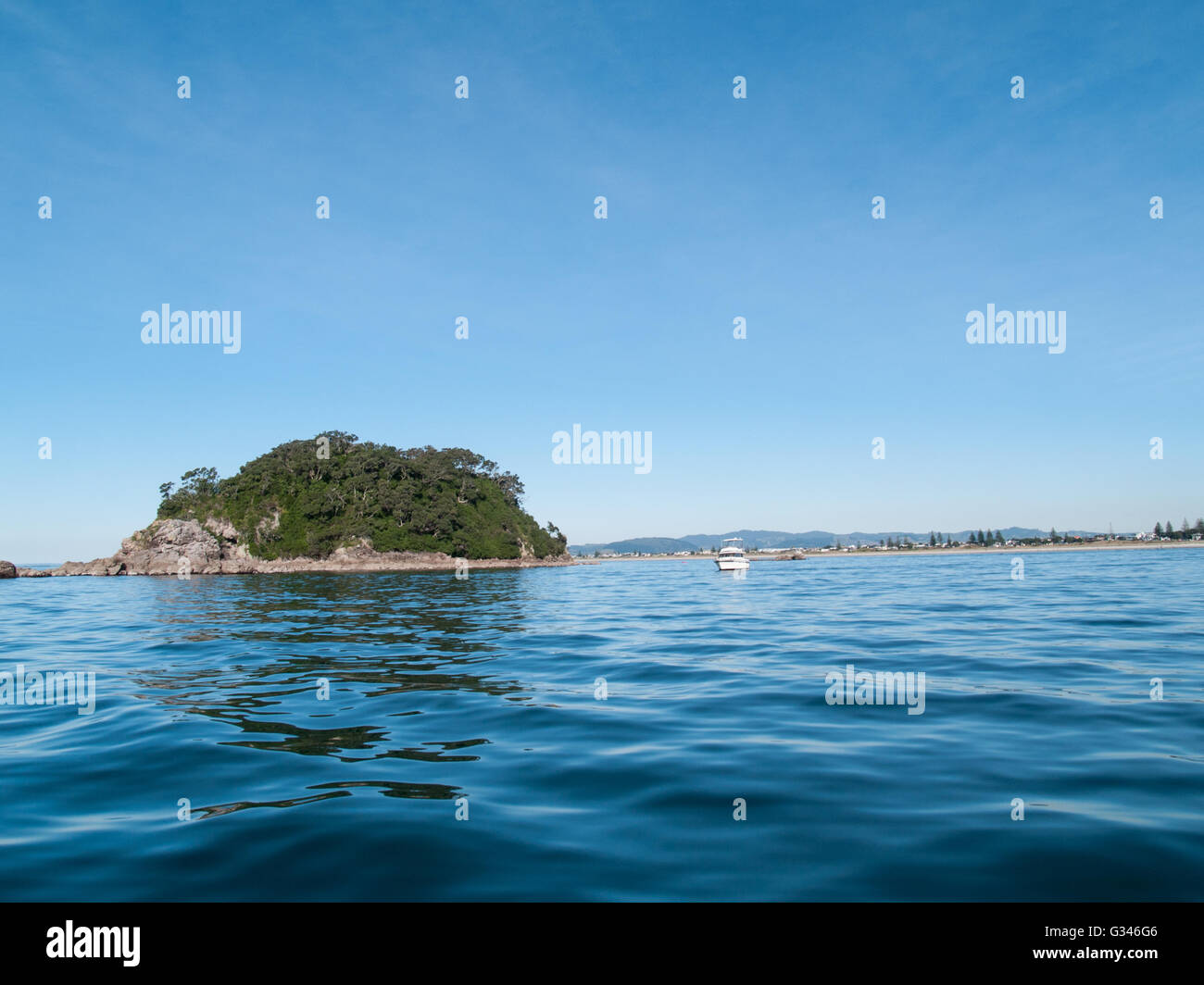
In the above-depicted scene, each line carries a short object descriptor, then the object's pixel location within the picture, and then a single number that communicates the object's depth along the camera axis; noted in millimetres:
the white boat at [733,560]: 93938
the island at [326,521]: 133625
